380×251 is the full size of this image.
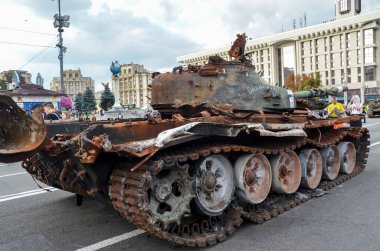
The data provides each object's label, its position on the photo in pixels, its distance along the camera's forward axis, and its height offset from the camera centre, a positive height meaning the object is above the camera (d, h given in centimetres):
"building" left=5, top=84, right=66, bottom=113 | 2458 +143
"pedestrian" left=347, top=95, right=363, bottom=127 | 1798 +11
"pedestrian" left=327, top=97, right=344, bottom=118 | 1321 +8
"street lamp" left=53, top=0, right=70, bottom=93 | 2591 +597
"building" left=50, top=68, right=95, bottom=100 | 9094 +820
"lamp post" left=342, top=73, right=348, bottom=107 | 7155 +486
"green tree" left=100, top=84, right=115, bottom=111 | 5466 +239
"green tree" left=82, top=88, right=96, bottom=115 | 5769 +221
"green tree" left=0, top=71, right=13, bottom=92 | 6838 +705
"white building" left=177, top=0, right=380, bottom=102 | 7738 +1267
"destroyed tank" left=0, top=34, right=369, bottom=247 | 447 -52
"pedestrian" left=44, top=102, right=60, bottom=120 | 1033 +14
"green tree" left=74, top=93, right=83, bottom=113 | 6089 +244
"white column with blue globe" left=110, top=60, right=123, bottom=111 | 2633 +259
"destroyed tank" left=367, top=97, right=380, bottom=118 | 3234 -7
